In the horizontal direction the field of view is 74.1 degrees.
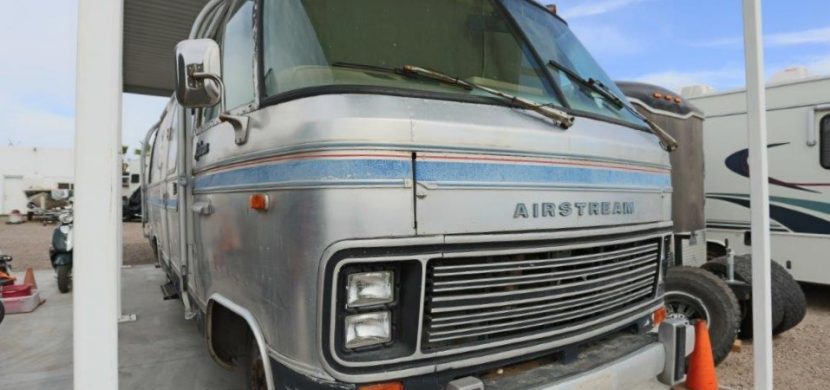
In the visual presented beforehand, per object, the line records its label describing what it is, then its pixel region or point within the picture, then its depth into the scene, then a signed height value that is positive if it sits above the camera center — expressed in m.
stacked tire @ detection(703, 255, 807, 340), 5.24 -0.95
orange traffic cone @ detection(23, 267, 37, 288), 6.73 -0.90
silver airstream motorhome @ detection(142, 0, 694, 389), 2.07 +0.00
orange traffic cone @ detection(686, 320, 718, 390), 3.30 -0.99
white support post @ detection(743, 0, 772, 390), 3.14 +0.08
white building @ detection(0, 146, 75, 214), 26.78 +1.85
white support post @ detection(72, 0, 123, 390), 1.79 +0.03
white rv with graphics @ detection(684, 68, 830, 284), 6.79 +0.37
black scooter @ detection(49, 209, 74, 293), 7.18 -0.64
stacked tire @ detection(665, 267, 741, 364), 4.51 -0.86
